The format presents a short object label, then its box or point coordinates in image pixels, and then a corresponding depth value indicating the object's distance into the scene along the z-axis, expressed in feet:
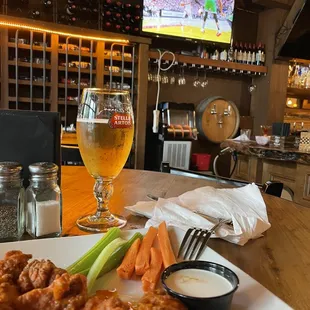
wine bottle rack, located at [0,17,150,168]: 12.01
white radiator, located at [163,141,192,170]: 13.65
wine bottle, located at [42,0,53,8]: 12.69
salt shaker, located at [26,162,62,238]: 2.29
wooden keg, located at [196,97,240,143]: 15.23
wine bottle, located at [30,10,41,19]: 12.45
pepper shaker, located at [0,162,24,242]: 2.25
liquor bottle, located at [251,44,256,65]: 16.52
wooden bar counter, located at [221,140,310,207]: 8.69
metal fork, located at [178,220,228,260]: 2.11
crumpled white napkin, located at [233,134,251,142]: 12.02
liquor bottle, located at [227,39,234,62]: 15.65
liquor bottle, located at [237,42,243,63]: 16.08
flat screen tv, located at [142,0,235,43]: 13.50
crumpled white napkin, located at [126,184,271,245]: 2.50
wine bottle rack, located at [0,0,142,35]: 12.75
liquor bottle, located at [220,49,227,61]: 15.53
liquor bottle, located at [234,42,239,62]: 15.97
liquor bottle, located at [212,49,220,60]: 15.46
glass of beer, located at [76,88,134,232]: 2.62
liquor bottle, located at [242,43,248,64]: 16.34
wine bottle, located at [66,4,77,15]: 12.73
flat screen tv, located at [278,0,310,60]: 15.12
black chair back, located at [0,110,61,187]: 2.51
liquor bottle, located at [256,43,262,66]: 16.48
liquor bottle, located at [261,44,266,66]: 16.63
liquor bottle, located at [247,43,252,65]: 16.46
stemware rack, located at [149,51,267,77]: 14.35
